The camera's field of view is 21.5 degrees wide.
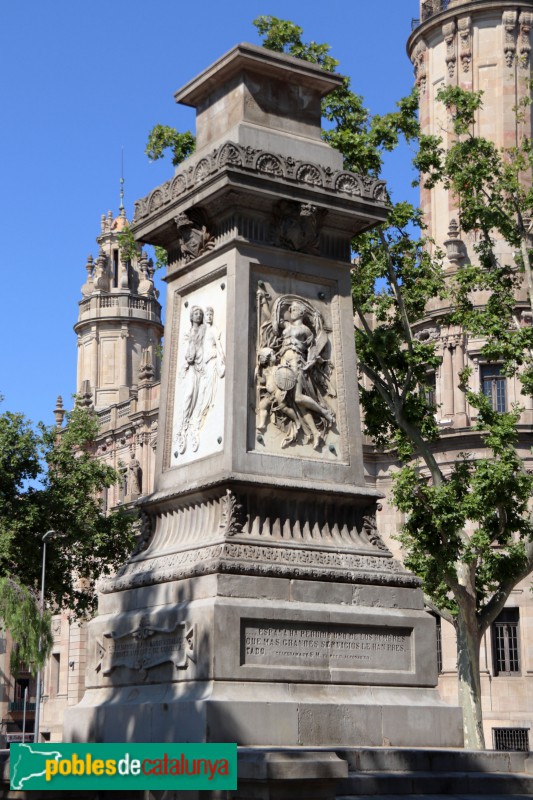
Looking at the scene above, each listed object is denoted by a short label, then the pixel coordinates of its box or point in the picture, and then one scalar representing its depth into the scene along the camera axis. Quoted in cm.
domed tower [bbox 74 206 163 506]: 8956
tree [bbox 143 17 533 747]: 3080
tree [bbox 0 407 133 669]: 4850
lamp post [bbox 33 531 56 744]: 4719
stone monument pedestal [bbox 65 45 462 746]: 1435
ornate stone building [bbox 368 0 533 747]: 5547
